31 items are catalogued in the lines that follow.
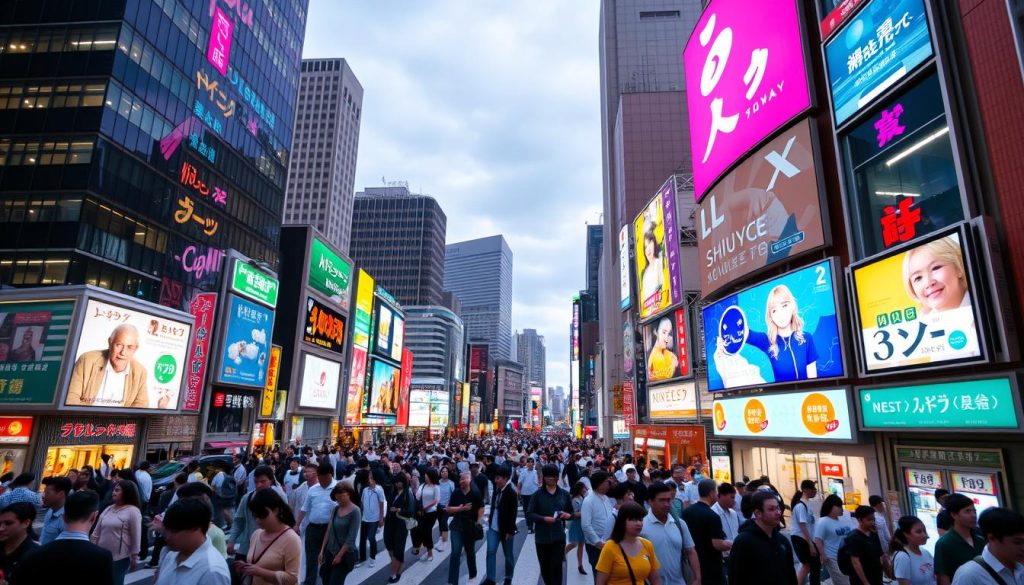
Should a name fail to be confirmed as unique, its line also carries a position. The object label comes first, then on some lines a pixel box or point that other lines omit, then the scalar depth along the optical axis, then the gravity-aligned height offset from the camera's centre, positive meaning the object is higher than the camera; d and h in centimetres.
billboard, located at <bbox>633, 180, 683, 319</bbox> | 3175 +1015
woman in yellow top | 436 -112
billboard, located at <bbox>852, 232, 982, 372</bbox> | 1120 +252
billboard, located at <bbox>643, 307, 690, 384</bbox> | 3033 +410
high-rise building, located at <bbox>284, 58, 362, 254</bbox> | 11381 +5571
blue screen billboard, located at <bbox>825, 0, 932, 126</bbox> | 1309 +962
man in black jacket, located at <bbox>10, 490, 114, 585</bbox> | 318 -93
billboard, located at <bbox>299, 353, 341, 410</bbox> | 4400 +245
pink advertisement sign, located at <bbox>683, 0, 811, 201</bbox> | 1870 +1329
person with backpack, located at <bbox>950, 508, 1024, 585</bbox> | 388 -97
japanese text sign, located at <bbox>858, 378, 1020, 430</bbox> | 1038 +30
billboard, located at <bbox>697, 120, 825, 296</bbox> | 1703 +726
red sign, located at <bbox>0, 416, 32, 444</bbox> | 2131 -84
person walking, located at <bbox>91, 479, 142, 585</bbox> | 593 -131
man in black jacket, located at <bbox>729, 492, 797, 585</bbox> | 454 -112
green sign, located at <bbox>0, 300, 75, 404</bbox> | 2139 +239
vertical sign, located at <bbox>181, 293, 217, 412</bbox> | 3081 +348
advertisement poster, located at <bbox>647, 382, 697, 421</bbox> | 2959 +90
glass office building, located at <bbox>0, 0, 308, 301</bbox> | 2903 +1551
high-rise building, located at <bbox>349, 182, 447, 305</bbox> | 14512 +4604
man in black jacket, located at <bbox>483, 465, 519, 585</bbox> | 848 -171
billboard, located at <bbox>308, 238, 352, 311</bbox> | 4688 +1234
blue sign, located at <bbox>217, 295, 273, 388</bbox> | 3344 +423
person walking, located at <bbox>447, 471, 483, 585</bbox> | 870 -177
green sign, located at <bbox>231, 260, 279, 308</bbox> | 3535 +848
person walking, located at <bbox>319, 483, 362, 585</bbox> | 677 -158
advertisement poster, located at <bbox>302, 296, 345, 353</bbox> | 4503 +728
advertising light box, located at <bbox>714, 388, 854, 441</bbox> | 1482 +7
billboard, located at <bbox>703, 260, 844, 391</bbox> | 1572 +282
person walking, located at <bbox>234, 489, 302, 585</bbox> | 433 -108
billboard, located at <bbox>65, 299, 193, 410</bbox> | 2234 +221
